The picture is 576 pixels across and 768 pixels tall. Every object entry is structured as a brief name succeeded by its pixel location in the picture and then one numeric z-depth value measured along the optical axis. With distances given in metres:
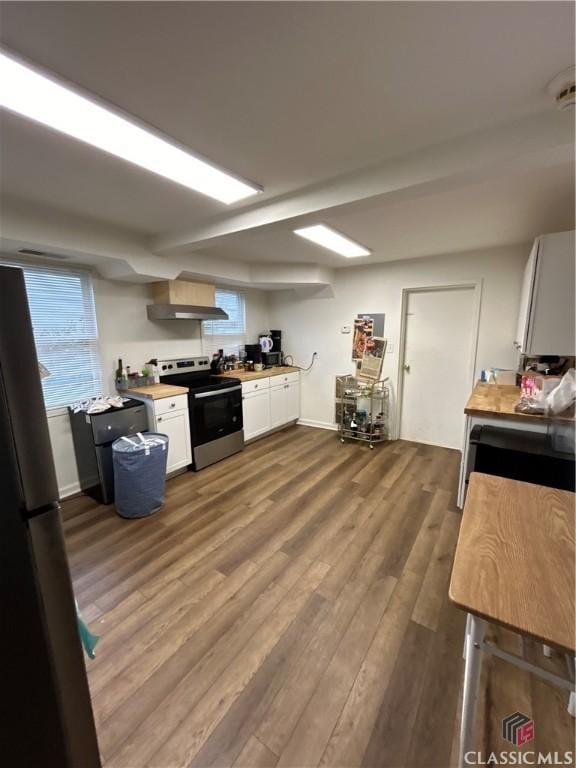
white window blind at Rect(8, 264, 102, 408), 2.67
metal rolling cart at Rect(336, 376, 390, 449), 4.15
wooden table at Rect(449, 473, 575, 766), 0.76
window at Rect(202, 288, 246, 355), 4.18
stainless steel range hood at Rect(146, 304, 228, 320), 3.27
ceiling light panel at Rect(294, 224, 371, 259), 2.66
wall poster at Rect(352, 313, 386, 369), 4.16
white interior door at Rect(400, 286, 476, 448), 3.70
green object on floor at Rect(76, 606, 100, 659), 0.89
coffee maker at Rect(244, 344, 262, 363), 4.56
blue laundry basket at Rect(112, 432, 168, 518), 2.48
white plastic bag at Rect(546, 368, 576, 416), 2.01
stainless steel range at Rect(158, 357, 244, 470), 3.32
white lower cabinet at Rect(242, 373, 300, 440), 3.98
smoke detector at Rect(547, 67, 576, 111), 1.08
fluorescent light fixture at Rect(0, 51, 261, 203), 1.11
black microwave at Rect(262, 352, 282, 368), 4.66
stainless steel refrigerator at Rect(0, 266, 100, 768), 0.67
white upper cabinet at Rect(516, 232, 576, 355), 2.01
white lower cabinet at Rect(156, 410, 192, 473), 3.03
